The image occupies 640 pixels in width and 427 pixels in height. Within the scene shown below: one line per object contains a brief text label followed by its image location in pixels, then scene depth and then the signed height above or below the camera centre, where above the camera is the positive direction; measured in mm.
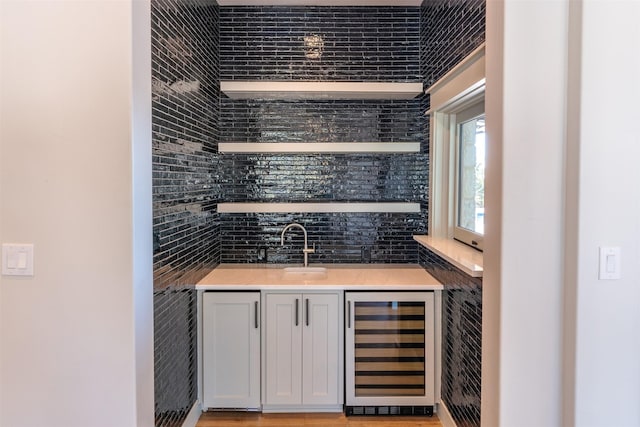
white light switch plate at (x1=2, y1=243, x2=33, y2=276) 1503 -216
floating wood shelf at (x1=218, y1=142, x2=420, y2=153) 3078 +353
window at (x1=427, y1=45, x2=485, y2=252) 2260 +271
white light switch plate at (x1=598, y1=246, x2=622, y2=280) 1442 -216
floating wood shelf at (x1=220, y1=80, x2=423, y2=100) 2910 +728
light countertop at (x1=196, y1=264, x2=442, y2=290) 2646 -523
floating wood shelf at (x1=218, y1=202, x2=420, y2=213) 3109 -72
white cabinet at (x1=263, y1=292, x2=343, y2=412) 2652 -924
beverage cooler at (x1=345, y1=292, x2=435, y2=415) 2660 -926
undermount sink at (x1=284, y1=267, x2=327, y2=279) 3053 -526
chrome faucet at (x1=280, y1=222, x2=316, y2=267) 3141 -359
